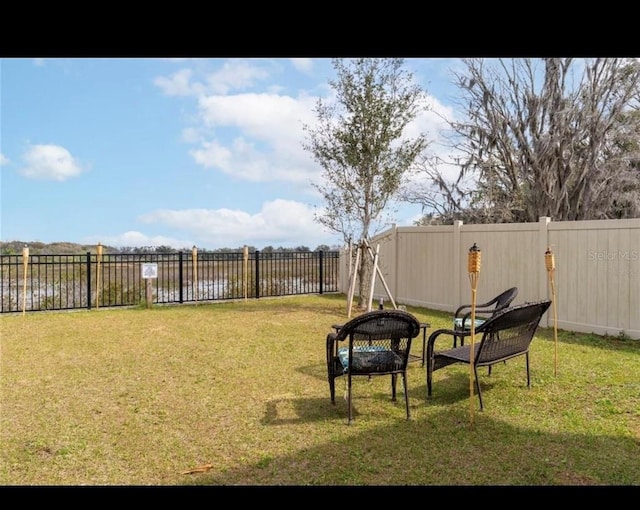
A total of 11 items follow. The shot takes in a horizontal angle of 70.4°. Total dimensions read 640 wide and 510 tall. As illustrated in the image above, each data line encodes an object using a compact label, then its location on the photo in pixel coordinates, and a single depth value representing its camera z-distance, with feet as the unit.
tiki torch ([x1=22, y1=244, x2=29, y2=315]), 28.48
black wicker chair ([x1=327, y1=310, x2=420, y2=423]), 11.25
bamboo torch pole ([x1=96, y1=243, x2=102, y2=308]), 32.04
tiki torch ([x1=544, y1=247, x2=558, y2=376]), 15.02
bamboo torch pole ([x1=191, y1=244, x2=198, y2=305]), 35.01
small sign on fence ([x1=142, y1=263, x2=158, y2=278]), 30.94
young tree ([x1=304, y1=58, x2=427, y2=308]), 29.14
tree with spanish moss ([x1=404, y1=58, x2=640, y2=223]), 39.99
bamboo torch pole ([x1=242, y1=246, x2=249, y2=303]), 36.65
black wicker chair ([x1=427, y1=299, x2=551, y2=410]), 12.02
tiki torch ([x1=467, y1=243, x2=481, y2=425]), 10.71
